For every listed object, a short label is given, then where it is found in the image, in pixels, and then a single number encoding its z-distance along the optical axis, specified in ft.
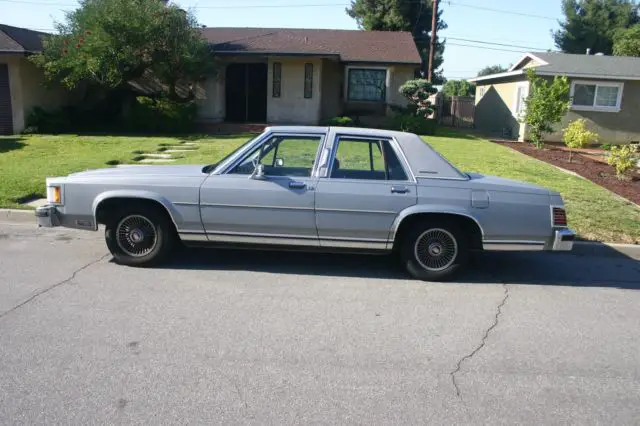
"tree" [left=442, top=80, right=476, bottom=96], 163.02
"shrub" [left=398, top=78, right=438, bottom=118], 72.38
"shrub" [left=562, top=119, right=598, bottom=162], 57.00
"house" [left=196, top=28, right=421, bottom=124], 71.82
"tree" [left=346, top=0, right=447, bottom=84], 126.72
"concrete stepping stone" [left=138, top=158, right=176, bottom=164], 41.60
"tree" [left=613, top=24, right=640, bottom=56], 114.83
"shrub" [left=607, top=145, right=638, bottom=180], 41.19
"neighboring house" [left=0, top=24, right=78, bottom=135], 59.30
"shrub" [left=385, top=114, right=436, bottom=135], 70.08
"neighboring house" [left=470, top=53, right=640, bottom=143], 71.77
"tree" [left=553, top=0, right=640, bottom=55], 143.74
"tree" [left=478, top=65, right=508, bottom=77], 275.59
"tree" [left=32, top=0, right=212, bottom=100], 57.11
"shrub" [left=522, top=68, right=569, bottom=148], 59.62
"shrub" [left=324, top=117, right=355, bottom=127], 68.64
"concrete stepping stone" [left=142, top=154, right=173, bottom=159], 45.01
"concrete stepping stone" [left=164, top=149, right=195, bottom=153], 49.34
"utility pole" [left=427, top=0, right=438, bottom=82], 97.95
